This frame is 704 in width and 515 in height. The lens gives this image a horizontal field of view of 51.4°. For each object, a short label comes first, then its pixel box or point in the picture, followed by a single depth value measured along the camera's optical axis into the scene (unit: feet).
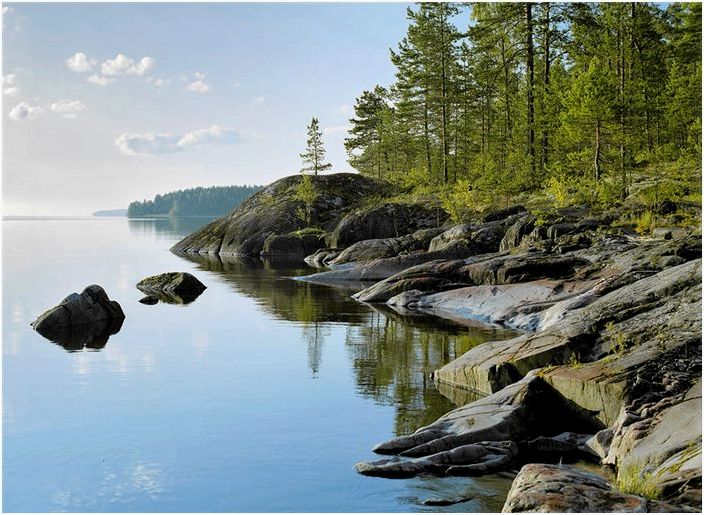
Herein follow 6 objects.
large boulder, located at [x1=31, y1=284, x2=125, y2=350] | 71.56
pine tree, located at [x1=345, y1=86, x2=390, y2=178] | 281.13
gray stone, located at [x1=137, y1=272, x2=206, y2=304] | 104.97
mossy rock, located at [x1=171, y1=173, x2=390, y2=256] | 201.77
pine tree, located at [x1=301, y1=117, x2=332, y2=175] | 245.65
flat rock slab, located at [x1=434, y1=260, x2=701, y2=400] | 40.29
